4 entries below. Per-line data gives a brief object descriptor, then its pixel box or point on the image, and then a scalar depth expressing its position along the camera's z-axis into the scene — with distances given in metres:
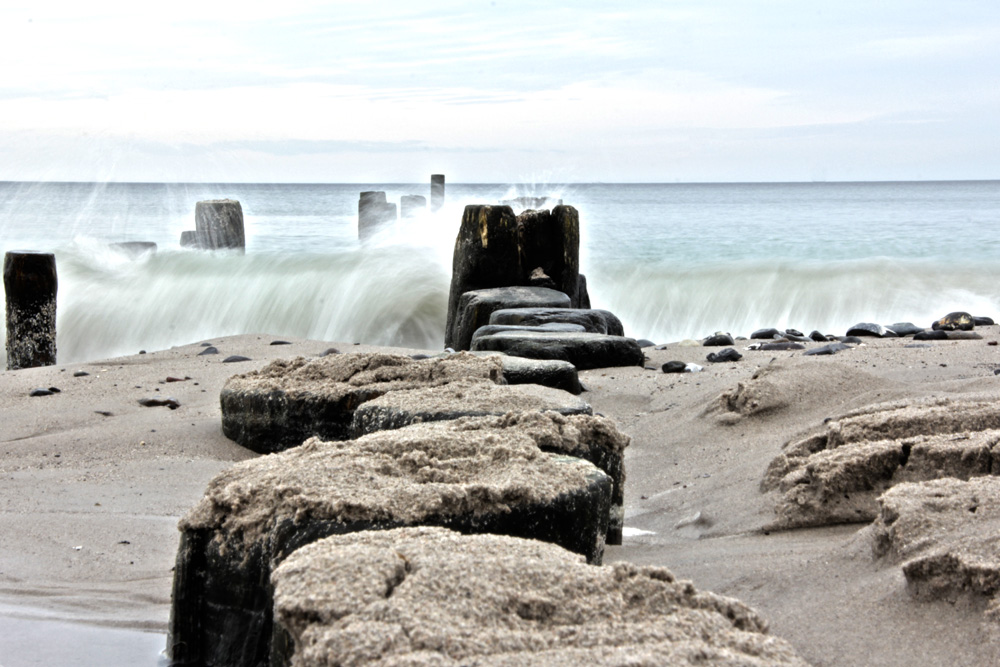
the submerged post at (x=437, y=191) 22.72
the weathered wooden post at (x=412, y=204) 20.56
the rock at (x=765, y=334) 8.57
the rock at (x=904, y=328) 8.32
